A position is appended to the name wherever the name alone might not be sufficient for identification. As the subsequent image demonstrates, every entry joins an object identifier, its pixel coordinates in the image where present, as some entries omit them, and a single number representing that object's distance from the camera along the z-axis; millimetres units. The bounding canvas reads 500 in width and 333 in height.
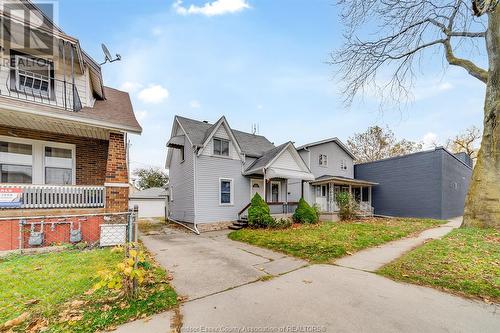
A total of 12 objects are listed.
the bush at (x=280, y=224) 11586
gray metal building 16547
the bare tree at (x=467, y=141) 31078
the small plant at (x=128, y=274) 3006
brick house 6406
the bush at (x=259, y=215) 11695
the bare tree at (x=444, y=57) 8398
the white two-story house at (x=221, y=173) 12414
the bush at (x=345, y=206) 15219
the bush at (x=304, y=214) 13547
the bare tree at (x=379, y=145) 29422
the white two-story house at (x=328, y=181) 17516
